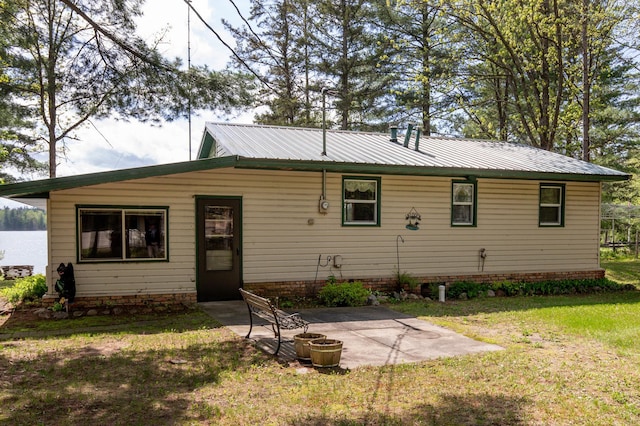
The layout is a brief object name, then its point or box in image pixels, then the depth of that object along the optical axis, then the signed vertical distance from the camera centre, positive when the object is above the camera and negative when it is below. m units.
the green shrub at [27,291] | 10.27 -2.05
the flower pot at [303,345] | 6.13 -1.84
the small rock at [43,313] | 8.71 -2.11
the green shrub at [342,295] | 10.34 -2.03
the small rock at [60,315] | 8.70 -2.12
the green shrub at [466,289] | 11.82 -2.16
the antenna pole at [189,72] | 7.26 +1.90
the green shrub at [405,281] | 11.55 -1.93
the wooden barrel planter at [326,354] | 5.83 -1.85
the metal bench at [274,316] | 6.39 -1.62
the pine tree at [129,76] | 7.29 +1.86
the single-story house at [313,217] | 9.36 -0.42
